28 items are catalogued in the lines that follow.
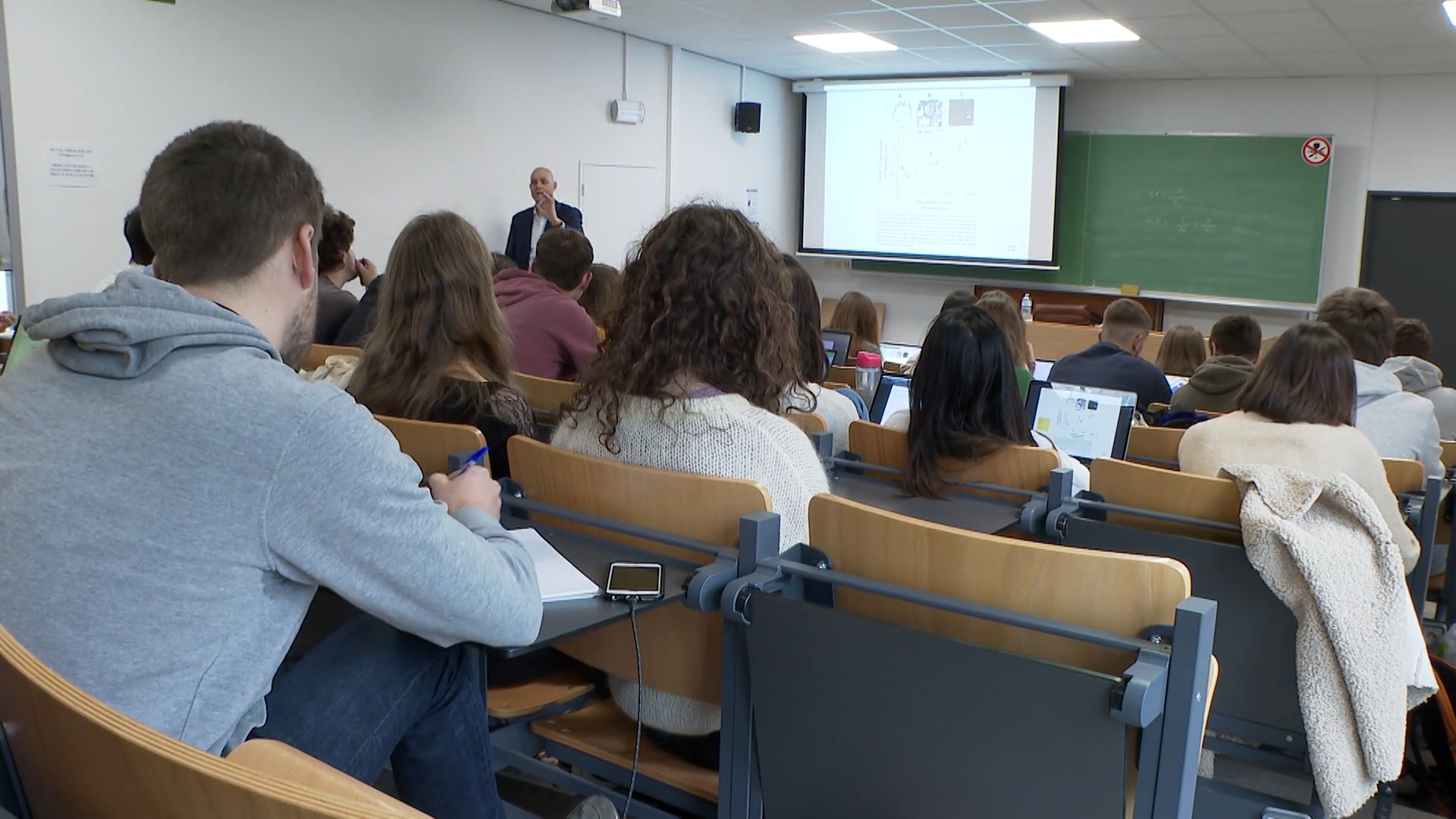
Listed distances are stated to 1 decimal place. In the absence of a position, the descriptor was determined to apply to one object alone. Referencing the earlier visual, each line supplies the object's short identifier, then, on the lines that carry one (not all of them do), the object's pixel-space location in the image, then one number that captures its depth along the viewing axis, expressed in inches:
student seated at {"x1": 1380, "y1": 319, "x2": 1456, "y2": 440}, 157.1
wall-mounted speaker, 347.6
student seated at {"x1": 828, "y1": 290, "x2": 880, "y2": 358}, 191.6
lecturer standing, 269.7
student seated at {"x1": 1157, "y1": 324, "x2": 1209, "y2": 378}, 203.9
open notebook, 59.1
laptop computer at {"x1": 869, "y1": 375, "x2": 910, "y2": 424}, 142.3
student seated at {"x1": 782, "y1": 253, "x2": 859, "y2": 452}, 111.6
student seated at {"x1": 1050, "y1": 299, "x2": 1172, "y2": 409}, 166.4
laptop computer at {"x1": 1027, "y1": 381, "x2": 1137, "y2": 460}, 125.7
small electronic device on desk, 58.3
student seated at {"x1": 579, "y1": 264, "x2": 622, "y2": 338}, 185.2
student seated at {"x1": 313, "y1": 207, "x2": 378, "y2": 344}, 170.1
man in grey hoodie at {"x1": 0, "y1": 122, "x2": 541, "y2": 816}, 42.3
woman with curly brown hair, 71.9
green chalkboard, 323.3
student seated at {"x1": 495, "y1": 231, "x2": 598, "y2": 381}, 153.9
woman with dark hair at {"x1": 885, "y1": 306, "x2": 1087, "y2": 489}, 94.9
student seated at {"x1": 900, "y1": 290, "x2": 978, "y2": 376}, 157.2
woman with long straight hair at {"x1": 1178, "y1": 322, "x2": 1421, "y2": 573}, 94.1
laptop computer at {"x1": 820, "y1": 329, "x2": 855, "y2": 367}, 188.1
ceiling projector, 225.5
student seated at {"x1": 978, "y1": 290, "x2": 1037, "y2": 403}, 161.6
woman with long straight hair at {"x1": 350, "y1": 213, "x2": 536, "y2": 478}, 100.8
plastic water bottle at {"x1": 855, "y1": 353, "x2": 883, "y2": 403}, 163.9
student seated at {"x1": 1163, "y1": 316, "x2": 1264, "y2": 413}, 153.7
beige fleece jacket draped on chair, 70.7
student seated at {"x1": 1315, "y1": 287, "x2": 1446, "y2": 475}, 128.6
